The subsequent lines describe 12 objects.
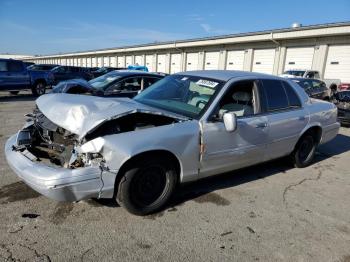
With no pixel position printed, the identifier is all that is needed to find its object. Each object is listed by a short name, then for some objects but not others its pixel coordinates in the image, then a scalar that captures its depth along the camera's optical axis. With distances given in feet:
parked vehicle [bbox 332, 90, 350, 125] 34.71
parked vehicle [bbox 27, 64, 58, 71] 74.66
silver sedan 10.56
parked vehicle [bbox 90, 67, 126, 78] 87.38
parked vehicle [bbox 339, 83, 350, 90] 61.47
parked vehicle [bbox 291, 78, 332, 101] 43.04
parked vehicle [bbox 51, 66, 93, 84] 72.02
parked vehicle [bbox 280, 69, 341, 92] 63.72
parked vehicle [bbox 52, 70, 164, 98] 30.12
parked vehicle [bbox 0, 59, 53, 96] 48.42
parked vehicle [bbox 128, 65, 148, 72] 97.67
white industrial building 67.67
